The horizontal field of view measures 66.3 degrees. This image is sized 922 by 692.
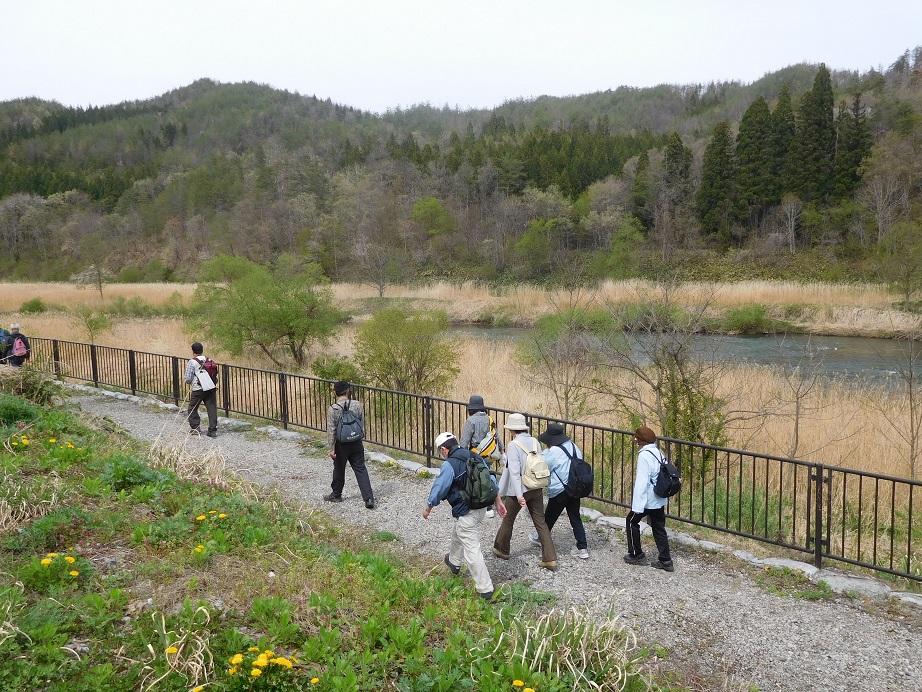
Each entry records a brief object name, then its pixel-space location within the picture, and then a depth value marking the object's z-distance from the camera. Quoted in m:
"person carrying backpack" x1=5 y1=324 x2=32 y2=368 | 13.86
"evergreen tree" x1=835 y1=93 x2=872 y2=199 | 59.64
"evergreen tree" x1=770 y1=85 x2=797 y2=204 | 61.66
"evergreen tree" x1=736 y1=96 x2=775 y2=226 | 62.25
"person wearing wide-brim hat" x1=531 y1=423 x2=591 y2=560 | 6.89
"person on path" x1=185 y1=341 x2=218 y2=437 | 11.77
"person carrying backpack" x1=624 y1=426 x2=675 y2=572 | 6.63
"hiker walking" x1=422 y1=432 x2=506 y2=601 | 6.10
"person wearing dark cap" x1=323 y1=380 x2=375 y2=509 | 8.37
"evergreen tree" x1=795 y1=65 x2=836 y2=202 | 60.41
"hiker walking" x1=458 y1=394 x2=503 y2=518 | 7.87
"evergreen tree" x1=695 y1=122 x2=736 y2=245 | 63.75
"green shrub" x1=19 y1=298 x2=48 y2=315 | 39.44
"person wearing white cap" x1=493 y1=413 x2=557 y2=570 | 6.76
